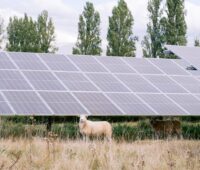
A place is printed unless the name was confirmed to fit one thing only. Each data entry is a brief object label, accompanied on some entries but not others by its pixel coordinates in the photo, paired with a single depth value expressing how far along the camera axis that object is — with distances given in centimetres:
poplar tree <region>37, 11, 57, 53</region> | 4581
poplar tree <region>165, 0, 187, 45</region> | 4125
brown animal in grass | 1881
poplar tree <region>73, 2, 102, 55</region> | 4447
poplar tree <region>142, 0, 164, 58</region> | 4306
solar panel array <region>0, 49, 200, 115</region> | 1603
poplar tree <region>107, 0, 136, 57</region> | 4285
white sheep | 1542
